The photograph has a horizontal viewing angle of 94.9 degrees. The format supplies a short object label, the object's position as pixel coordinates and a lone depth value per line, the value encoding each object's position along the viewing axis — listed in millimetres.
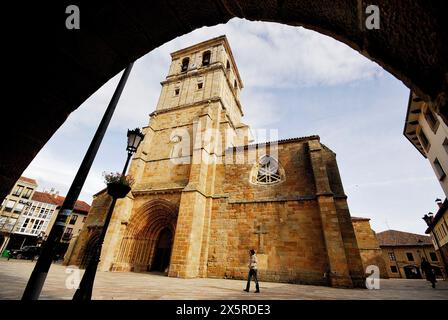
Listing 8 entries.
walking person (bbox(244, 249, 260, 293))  6832
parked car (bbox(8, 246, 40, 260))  19216
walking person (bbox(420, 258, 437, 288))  10328
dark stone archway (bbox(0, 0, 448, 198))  940
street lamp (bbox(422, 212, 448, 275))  12906
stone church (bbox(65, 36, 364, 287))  9780
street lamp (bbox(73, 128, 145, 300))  3322
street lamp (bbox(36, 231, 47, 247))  27922
